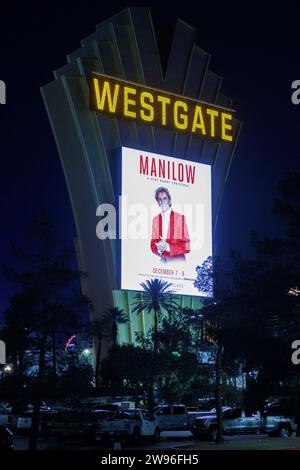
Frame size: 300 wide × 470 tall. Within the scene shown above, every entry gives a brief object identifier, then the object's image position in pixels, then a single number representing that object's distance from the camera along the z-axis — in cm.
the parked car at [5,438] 2360
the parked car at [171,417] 4262
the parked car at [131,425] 3625
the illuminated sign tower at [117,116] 7262
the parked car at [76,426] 3591
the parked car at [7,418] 4516
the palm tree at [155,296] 6981
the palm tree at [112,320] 7281
